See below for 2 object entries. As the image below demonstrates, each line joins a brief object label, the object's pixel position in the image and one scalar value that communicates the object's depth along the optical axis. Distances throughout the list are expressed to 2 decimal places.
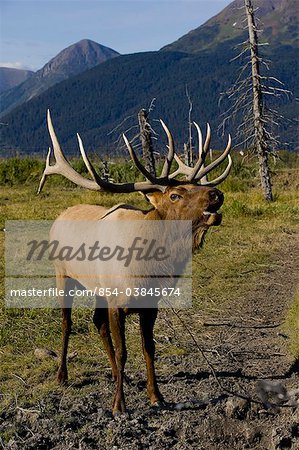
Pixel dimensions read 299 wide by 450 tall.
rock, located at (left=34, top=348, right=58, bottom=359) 6.74
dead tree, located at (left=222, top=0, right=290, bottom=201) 21.83
